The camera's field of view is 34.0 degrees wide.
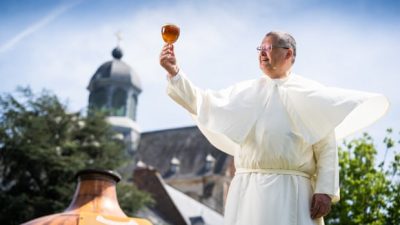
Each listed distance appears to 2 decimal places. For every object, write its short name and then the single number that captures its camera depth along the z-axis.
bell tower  65.81
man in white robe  3.82
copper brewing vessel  7.81
